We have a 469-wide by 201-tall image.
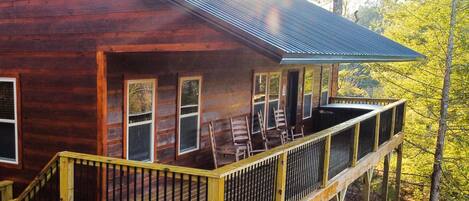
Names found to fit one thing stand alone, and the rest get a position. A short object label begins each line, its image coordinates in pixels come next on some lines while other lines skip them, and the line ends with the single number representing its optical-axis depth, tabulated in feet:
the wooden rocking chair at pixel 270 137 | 33.14
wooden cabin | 17.57
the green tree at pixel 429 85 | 49.14
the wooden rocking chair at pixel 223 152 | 27.74
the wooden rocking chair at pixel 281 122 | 37.35
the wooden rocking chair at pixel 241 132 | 30.27
